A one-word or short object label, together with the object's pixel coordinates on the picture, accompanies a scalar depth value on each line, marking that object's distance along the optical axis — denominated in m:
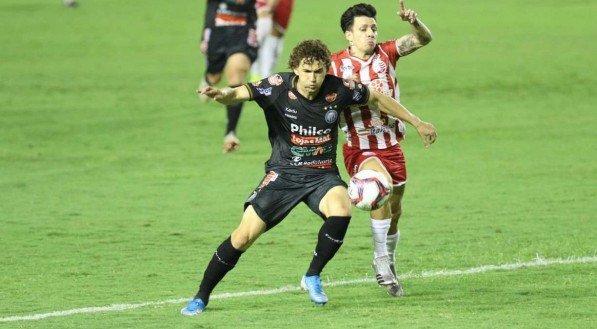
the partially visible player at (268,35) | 44.25
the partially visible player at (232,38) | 33.91
